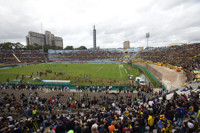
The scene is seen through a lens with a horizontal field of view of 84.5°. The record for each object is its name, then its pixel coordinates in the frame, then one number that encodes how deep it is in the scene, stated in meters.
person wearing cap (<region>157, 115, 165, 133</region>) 5.46
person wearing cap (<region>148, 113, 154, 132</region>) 6.04
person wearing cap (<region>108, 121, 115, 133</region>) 5.43
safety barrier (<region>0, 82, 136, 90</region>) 19.83
